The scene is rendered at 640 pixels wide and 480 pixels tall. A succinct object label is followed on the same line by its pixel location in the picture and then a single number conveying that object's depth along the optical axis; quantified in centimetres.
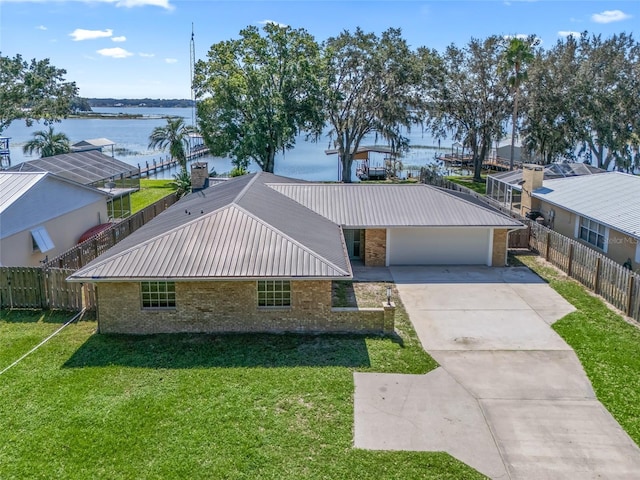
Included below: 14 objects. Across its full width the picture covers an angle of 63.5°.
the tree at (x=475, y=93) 4241
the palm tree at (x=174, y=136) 4269
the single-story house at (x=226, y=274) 1313
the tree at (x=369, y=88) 4169
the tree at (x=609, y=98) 3919
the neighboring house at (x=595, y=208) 1867
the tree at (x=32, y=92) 4341
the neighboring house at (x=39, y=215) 1720
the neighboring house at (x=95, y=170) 2706
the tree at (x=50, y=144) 3844
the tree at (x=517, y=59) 3681
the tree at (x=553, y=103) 4050
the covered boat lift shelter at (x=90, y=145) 4376
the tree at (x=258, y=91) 3875
